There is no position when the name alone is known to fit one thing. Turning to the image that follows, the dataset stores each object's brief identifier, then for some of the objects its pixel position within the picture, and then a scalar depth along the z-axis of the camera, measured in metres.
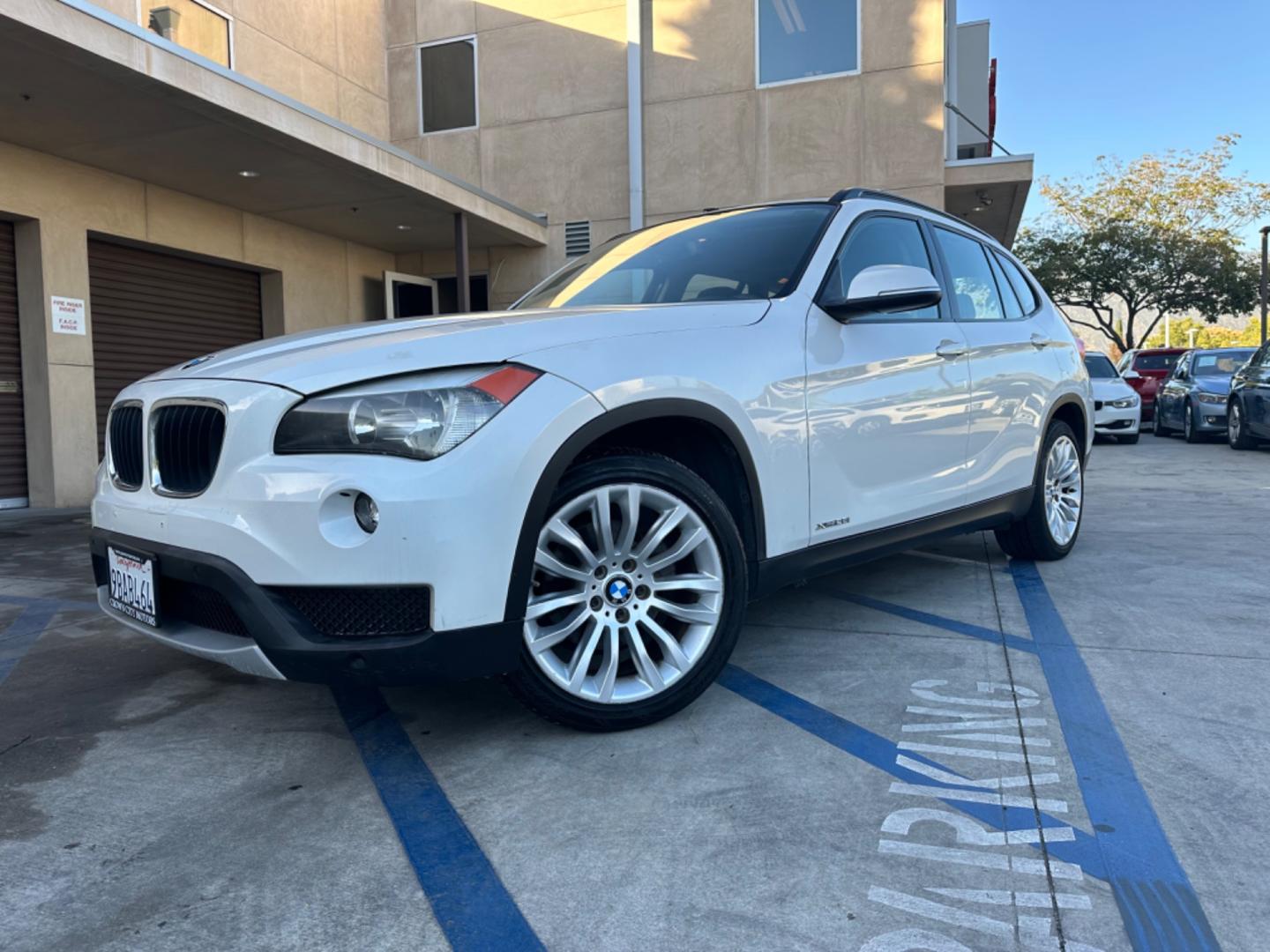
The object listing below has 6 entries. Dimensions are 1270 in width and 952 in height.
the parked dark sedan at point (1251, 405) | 11.75
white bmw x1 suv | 2.36
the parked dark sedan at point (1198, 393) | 14.05
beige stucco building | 8.38
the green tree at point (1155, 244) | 30.19
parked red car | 18.70
